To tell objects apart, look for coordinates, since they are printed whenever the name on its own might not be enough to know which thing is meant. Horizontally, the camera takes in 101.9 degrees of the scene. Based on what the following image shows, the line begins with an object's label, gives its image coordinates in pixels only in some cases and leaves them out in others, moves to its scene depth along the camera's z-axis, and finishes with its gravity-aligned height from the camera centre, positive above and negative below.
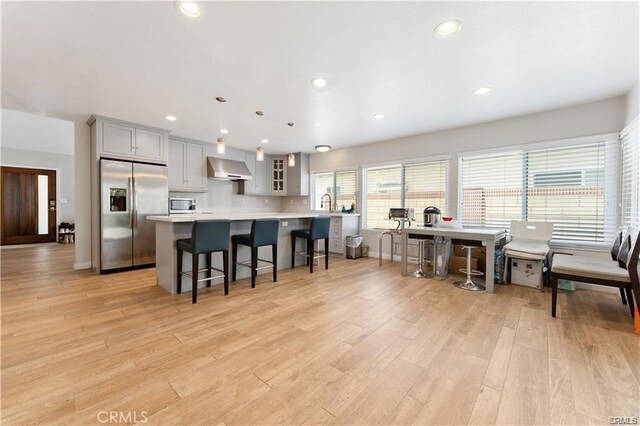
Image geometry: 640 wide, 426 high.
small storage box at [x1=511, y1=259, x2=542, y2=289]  3.43 -0.84
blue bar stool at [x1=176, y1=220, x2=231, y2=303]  2.87 -0.41
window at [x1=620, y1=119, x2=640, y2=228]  2.85 +0.42
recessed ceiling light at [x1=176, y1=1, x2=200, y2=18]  1.75 +1.39
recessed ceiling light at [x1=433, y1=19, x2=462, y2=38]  1.93 +1.40
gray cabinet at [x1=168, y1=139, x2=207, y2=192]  5.24 +0.88
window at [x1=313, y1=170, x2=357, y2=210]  6.16 +0.53
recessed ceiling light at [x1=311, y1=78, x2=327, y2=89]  2.81 +1.41
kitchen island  3.17 -0.48
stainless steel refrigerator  4.10 -0.02
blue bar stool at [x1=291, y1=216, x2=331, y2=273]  4.19 -0.42
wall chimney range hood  5.71 +0.89
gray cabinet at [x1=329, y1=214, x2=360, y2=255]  5.59 -0.45
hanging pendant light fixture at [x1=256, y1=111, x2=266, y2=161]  3.72 +0.84
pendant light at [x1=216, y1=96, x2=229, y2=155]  3.34 +0.87
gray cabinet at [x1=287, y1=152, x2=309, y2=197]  6.66 +0.85
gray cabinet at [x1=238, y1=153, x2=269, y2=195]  6.48 +0.76
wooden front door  6.76 +0.05
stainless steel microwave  5.18 +0.06
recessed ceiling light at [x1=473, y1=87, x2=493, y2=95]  3.00 +1.42
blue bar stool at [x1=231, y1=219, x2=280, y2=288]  3.42 -0.42
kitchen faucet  6.49 +0.24
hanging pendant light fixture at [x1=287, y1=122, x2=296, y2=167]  4.29 +0.85
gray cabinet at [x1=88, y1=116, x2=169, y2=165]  4.07 +1.13
